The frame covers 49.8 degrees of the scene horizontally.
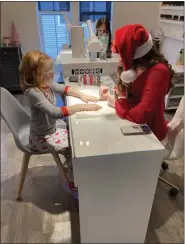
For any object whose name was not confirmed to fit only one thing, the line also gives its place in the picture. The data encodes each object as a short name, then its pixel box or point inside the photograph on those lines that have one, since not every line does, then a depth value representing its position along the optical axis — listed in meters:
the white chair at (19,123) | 1.12
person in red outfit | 0.79
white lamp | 1.22
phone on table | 0.84
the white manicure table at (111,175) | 0.75
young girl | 0.98
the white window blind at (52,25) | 2.95
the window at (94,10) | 2.99
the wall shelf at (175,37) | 2.49
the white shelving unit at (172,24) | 2.42
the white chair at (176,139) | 1.06
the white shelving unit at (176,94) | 2.29
